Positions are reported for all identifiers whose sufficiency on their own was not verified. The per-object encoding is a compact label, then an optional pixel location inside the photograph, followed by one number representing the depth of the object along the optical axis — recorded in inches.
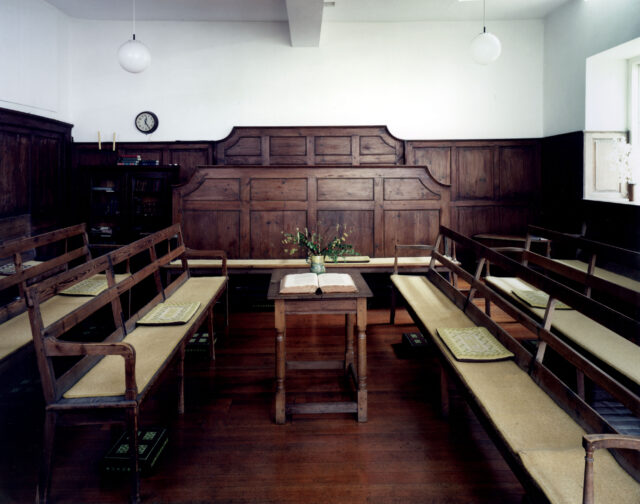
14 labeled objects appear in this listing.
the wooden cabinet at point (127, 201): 257.8
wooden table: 108.2
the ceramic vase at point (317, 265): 138.3
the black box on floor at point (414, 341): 149.0
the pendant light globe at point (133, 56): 202.1
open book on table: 109.3
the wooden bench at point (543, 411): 56.3
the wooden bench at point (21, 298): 101.2
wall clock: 278.2
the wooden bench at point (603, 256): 102.5
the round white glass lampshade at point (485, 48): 206.4
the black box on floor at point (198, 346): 149.3
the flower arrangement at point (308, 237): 210.3
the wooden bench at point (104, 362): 75.7
